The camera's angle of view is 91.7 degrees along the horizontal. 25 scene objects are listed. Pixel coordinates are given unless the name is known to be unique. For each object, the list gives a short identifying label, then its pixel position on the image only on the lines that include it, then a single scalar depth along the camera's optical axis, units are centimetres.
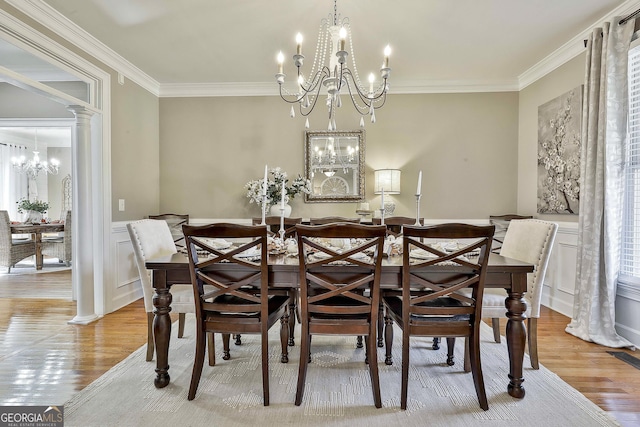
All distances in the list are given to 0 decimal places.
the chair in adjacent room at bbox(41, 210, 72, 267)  530
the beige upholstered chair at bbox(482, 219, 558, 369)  194
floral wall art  303
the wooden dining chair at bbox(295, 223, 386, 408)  155
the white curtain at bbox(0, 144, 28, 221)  688
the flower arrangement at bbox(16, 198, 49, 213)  581
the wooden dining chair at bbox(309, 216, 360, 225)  316
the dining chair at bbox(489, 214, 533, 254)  366
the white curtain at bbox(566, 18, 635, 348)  247
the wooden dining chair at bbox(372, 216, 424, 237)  357
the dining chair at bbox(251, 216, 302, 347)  225
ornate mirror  404
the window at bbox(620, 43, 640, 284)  249
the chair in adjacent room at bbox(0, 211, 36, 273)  486
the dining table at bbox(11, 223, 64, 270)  501
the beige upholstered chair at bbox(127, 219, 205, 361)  203
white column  297
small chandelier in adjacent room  714
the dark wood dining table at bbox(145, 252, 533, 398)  169
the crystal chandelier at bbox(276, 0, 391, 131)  204
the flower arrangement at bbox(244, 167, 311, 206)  374
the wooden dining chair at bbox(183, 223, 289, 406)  159
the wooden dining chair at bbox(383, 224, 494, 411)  153
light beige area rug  157
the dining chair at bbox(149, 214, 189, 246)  387
